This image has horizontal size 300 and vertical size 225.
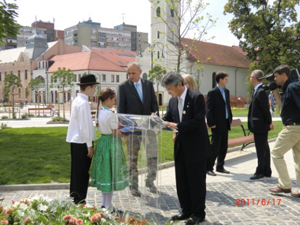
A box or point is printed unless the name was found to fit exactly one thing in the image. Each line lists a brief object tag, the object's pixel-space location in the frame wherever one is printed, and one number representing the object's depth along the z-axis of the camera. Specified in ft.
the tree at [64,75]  175.37
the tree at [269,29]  124.88
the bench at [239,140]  32.55
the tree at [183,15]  47.75
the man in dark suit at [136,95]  19.23
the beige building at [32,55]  271.28
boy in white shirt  15.26
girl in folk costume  14.96
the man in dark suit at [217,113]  25.12
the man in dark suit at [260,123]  23.35
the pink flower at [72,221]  10.84
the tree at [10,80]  205.98
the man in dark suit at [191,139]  14.64
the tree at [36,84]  229.04
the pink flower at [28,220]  10.91
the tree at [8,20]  43.19
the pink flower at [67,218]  10.98
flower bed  11.11
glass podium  13.83
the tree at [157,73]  139.71
